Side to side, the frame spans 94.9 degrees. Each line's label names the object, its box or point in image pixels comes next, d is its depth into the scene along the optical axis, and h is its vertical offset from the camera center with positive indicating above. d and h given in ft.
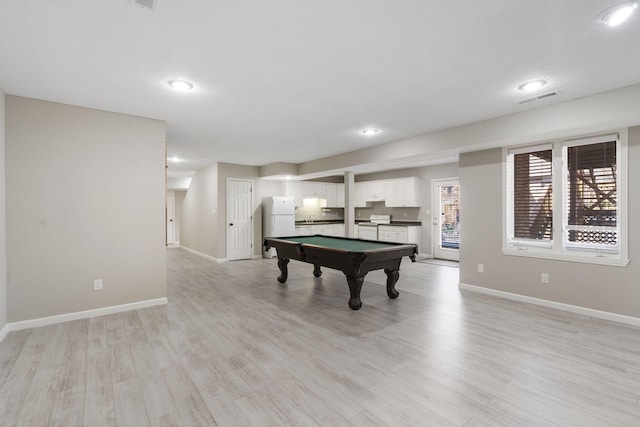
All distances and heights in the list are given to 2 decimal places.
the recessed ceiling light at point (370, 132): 14.84 +4.10
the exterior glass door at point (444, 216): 25.03 -0.46
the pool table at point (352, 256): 12.26 -2.06
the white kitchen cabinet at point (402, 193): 26.20 +1.67
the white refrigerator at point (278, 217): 25.14 -0.48
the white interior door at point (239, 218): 24.93 -0.57
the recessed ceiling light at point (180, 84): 9.37 +4.18
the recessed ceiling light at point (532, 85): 9.36 +4.09
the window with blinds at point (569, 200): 11.24 +0.43
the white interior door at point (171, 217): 37.63 -0.63
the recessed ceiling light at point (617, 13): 5.84 +4.06
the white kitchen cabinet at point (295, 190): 27.96 +2.06
